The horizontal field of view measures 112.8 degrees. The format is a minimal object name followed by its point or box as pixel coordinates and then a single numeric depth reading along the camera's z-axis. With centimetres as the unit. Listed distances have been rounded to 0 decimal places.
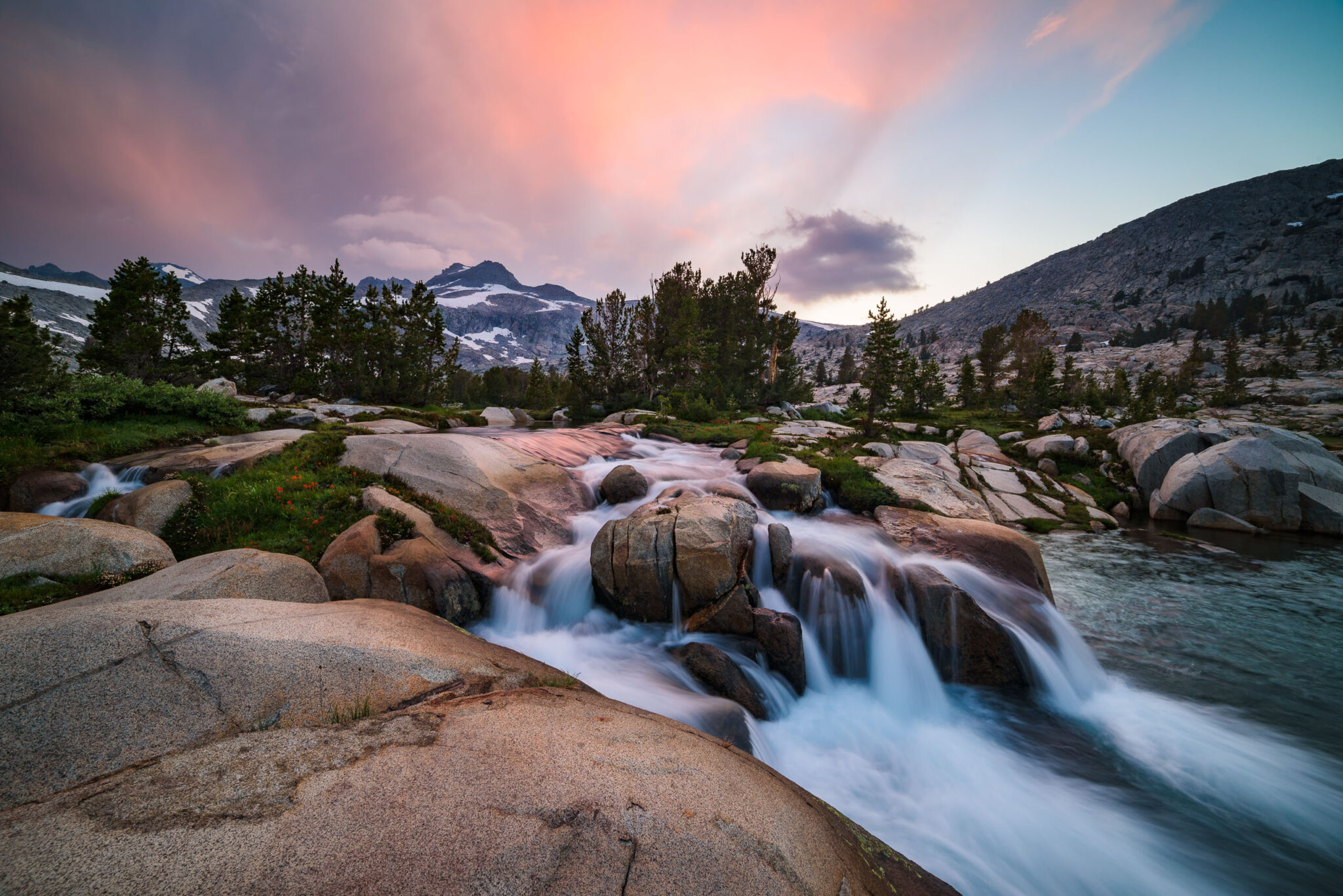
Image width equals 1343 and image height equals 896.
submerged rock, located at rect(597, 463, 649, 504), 1524
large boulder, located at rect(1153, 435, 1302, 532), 1973
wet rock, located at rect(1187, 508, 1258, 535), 1973
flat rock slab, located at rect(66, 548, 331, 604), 675
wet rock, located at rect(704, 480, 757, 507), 1401
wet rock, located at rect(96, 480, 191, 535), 1034
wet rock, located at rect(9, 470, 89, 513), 1154
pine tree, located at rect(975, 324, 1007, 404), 5234
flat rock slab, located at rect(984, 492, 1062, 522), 1979
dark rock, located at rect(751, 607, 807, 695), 857
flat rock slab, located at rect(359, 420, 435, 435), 2266
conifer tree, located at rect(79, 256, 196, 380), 3428
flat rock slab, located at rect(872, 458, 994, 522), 1537
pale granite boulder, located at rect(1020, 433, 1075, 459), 2802
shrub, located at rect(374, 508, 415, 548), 991
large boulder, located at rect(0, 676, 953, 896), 250
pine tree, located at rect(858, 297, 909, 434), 3169
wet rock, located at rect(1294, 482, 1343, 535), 1923
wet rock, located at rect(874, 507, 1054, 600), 1072
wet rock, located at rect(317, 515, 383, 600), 863
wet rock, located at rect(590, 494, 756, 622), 933
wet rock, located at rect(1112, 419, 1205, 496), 2355
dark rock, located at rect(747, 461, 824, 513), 1450
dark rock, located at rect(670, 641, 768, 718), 777
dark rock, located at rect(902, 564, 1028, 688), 898
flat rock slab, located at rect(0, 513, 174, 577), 768
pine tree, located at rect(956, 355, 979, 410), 5416
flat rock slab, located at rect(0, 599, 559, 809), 358
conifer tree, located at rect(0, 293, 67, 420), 1354
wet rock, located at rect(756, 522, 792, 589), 1055
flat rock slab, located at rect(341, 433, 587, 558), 1253
